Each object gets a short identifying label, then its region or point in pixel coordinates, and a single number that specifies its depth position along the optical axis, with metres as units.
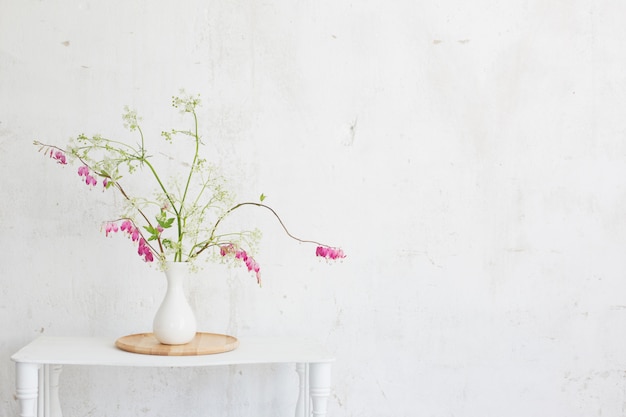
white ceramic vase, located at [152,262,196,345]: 2.24
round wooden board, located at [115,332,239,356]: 2.15
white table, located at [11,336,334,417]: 2.08
